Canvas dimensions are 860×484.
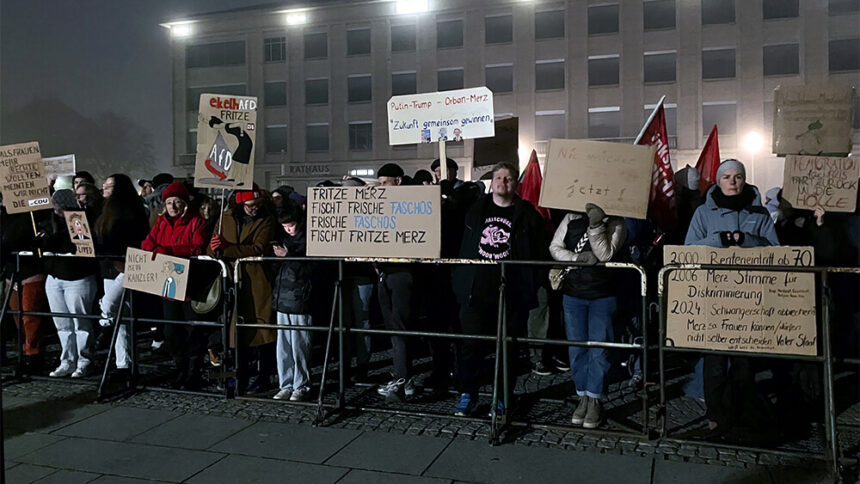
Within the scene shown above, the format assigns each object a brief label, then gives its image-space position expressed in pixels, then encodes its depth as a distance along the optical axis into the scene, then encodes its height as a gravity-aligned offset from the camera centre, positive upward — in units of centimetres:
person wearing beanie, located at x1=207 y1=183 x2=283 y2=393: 642 -4
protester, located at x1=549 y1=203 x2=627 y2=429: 526 -36
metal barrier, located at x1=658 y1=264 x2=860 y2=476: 443 -72
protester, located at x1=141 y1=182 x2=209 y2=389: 669 +7
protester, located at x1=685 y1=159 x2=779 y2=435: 503 +6
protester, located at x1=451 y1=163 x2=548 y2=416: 557 -6
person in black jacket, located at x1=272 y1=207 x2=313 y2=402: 620 -52
